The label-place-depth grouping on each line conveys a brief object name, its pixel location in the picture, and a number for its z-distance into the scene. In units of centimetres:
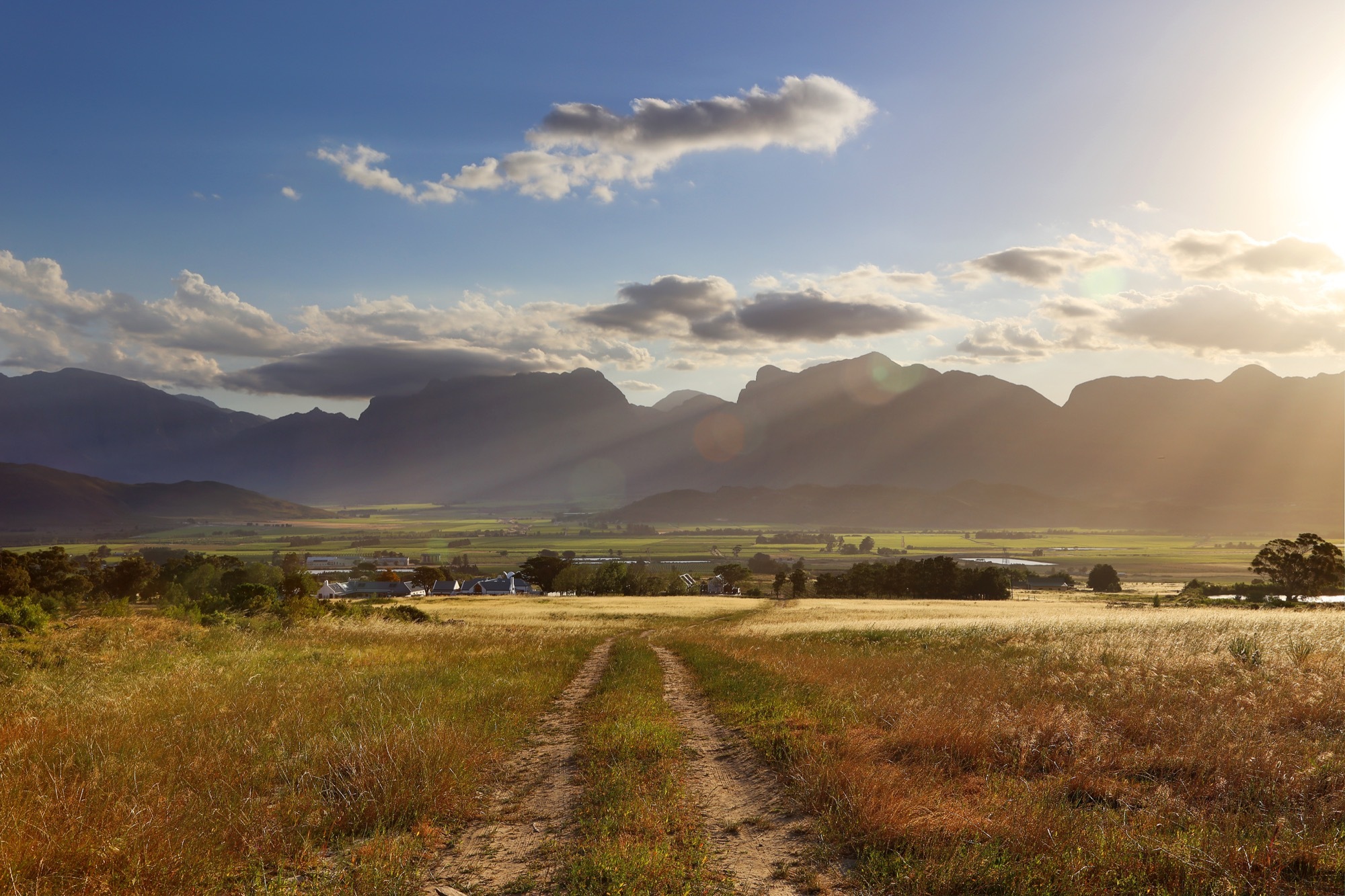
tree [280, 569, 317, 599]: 3569
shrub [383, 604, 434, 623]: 4178
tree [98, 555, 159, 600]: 7094
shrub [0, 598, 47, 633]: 1755
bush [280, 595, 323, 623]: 3109
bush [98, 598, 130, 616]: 2344
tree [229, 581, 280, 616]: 3122
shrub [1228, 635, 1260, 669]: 1559
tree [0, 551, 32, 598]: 4078
